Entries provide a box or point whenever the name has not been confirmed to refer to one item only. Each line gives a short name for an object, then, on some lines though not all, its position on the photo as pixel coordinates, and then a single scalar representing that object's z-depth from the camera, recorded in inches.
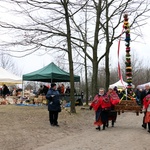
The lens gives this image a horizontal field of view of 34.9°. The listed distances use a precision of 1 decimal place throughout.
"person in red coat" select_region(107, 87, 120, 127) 364.7
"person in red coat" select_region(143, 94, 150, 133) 341.7
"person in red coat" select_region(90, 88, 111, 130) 359.4
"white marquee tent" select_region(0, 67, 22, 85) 753.4
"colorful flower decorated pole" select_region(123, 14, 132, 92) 447.1
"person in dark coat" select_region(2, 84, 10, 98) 783.2
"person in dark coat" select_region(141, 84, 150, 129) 362.5
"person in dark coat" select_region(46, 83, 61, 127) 365.6
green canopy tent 662.9
